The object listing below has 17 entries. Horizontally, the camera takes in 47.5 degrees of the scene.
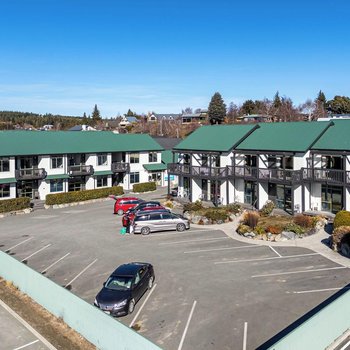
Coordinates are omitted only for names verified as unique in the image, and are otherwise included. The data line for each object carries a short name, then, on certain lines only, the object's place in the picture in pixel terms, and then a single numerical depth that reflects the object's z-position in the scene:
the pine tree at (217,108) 112.12
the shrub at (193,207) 35.48
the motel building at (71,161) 44.72
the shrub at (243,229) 28.94
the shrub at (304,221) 29.14
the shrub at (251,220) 29.66
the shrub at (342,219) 26.06
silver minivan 30.34
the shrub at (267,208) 34.03
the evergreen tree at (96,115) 163.06
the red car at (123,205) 38.56
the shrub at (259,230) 28.32
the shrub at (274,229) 27.78
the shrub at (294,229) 27.91
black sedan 16.41
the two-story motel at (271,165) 33.09
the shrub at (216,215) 33.24
